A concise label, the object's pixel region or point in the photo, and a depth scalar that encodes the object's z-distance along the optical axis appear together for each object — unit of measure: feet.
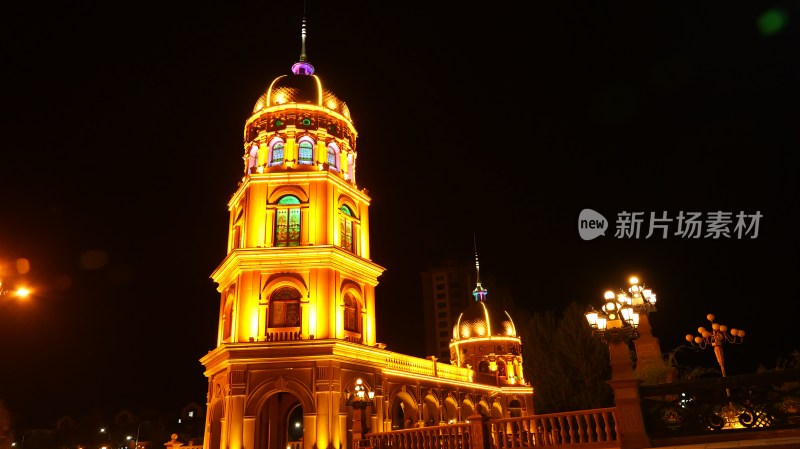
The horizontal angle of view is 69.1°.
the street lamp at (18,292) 38.59
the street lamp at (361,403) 59.36
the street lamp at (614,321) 41.47
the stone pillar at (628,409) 35.09
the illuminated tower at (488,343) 148.77
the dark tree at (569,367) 120.98
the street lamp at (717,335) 68.95
